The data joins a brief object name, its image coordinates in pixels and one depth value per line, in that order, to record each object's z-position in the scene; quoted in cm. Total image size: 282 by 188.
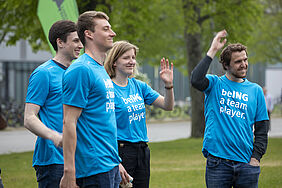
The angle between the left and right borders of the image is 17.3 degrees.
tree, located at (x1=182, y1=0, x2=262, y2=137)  3127
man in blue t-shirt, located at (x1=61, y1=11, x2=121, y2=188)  577
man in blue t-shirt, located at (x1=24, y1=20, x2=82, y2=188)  709
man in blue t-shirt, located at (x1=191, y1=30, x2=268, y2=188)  793
